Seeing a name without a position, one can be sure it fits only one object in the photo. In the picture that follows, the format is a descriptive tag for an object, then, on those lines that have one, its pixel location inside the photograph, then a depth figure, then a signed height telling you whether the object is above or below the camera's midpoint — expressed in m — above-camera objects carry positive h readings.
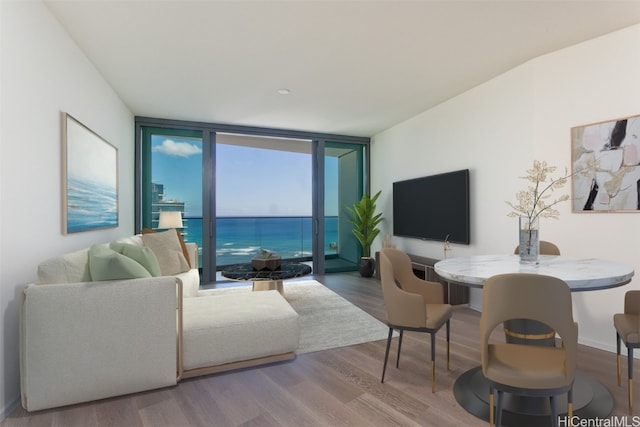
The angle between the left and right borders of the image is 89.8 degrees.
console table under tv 3.88 -0.88
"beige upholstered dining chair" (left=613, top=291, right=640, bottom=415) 1.77 -0.65
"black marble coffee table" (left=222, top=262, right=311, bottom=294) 3.55 -0.68
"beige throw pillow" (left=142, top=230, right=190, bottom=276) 3.65 -0.43
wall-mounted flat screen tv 3.97 +0.10
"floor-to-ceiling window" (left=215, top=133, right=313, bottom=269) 6.14 +0.38
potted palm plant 5.82 -0.23
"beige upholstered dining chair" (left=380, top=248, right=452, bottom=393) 2.05 -0.65
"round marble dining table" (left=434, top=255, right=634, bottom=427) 1.63 -0.38
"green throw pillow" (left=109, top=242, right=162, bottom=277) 2.46 -0.31
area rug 2.90 -1.13
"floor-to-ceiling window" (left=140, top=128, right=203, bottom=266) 5.15 +0.61
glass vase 2.18 -0.20
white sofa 1.82 -0.78
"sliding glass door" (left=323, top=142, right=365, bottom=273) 6.39 +0.36
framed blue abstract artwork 2.55 +0.33
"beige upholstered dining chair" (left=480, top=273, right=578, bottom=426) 1.35 -0.47
